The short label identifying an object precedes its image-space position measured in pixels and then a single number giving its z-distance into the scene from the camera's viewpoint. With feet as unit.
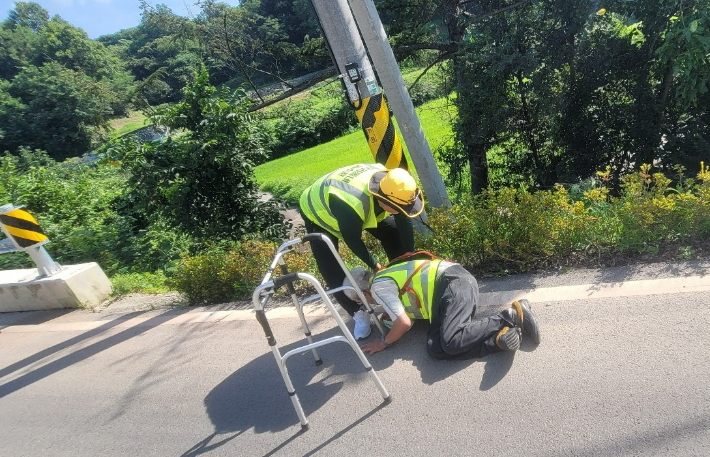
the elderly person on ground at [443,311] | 10.36
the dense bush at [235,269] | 16.61
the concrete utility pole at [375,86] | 14.83
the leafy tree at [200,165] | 20.94
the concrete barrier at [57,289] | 20.11
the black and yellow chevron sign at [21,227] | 19.35
